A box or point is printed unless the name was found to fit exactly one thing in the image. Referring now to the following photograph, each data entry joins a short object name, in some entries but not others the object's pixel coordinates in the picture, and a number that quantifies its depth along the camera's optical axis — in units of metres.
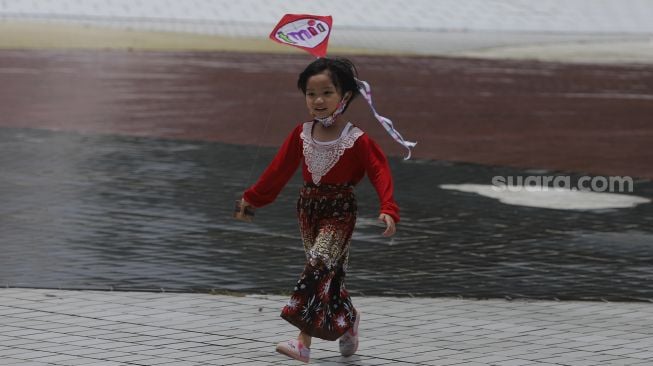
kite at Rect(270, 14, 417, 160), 14.35
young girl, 14.17
